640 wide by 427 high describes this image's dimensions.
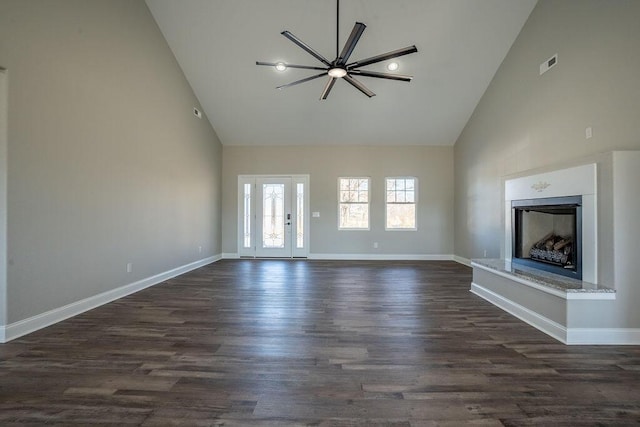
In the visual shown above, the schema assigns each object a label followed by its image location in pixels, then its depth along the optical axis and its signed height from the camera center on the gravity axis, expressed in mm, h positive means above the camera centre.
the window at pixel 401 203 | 7449 +368
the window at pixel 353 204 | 7500 +343
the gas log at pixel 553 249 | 3184 -360
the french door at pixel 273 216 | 7492 +33
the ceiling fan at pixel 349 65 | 2923 +1740
